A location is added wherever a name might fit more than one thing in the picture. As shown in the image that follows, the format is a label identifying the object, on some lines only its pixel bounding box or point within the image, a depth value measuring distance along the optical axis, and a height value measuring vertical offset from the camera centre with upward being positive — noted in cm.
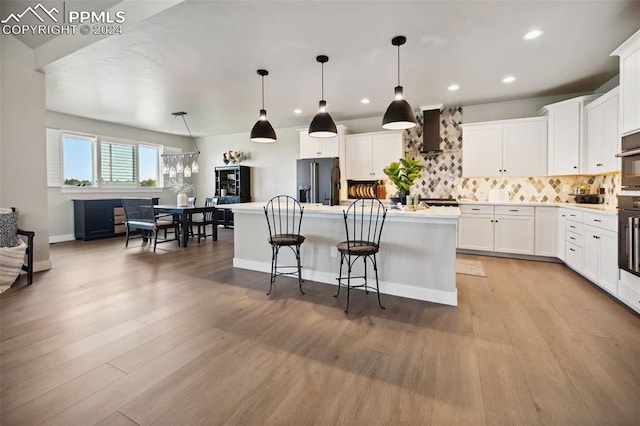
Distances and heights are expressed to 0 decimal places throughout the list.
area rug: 393 -89
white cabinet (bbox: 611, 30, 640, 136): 269 +114
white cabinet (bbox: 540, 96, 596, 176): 424 +101
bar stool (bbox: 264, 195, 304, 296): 349 -24
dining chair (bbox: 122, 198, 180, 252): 542 -24
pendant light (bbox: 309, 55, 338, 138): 348 +99
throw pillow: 339 -25
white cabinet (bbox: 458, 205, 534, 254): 458 -39
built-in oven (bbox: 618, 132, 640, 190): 268 +41
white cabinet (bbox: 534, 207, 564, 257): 441 -41
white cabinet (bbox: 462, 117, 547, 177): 473 +96
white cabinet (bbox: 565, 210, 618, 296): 300 -50
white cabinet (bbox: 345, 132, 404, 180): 573 +106
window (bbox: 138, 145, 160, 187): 777 +115
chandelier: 605 +87
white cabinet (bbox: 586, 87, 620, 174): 360 +92
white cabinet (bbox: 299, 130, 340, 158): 608 +126
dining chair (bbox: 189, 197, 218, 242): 618 -32
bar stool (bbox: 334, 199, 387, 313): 279 -34
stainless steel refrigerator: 589 +56
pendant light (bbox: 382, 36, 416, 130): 303 +97
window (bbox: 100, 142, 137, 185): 692 +107
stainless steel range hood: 546 +142
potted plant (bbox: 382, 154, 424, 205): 335 +37
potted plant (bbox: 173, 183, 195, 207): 612 +45
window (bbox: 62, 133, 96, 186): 628 +105
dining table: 571 -11
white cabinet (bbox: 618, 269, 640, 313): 263 -80
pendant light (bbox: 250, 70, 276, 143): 384 +99
